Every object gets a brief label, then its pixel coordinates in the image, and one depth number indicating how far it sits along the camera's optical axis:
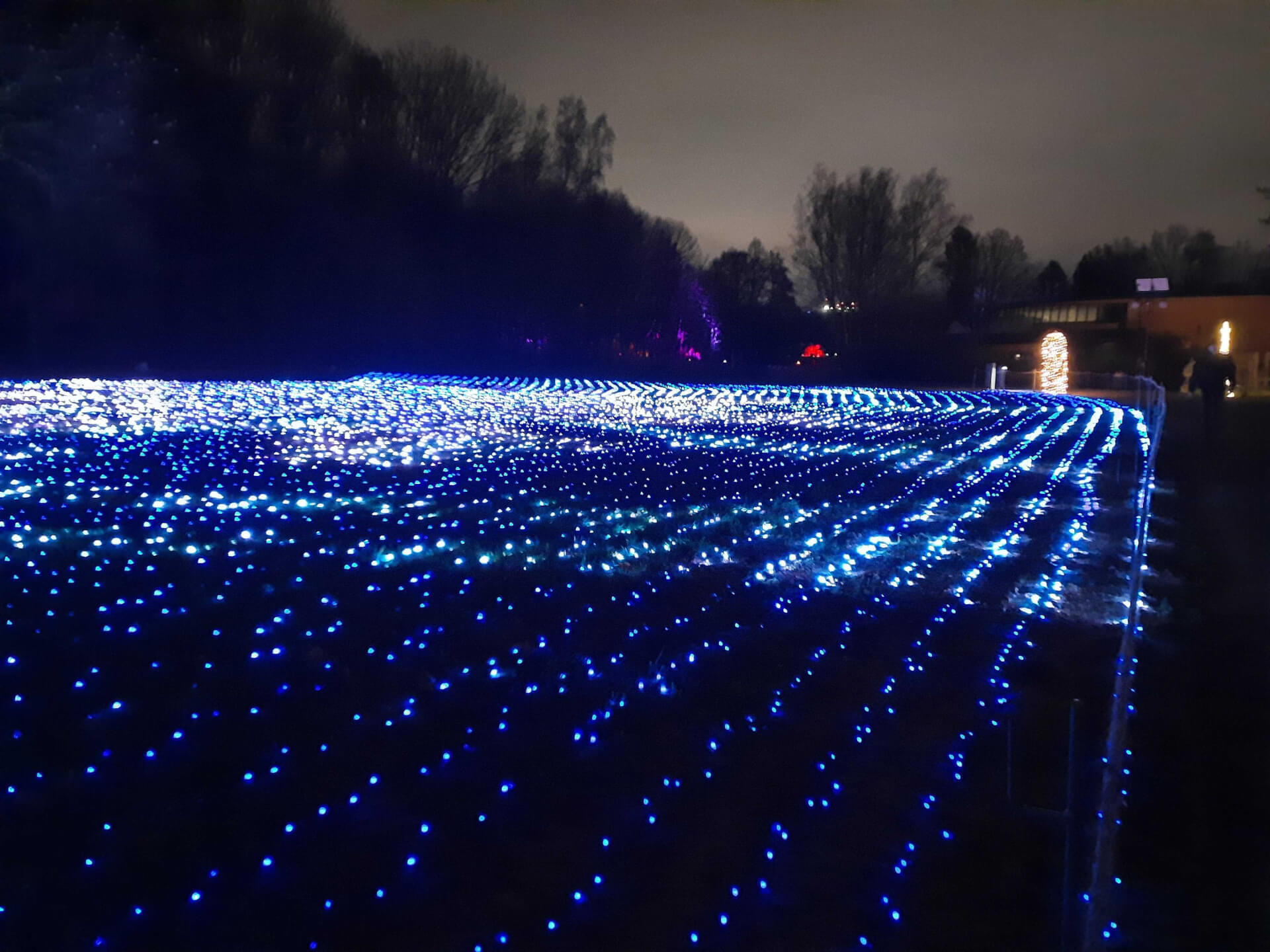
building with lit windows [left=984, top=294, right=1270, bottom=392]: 30.69
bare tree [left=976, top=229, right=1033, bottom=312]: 55.10
